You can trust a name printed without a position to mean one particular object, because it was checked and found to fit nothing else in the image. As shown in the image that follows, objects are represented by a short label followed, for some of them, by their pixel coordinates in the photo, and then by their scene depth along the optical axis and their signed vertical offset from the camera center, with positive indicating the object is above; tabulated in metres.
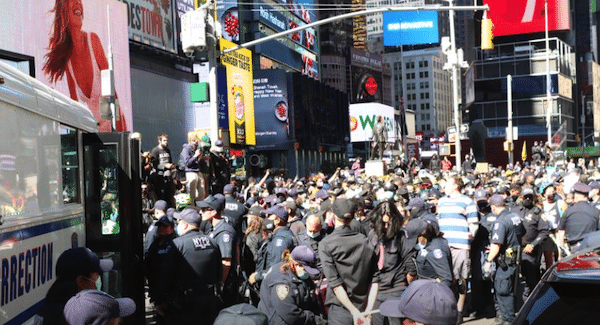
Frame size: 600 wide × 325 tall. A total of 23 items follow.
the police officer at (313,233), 9.53 -0.91
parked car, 4.21 -0.77
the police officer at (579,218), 12.47 -1.12
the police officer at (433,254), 10.68 -1.32
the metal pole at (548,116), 69.81 +1.94
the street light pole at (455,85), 35.16 +2.55
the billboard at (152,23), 43.31 +6.85
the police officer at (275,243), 9.55 -1.02
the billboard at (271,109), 71.25 +3.36
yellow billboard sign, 60.31 +4.05
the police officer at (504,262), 11.64 -1.58
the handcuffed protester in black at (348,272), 8.11 -1.14
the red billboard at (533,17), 111.44 +15.59
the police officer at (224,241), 9.92 -0.99
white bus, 6.49 -0.25
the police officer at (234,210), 12.36 -0.81
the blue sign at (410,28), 150.00 +20.38
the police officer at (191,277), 8.55 -1.19
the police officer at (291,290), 7.41 -1.19
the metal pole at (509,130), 45.73 +0.72
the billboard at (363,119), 124.56 +4.09
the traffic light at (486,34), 22.66 +2.82
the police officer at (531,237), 12.97 -1.44
